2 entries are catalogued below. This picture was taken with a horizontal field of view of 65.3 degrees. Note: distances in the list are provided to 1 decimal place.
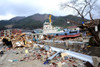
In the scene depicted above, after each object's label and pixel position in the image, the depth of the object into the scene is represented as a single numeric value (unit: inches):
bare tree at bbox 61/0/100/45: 229.0
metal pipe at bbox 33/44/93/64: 183.1
